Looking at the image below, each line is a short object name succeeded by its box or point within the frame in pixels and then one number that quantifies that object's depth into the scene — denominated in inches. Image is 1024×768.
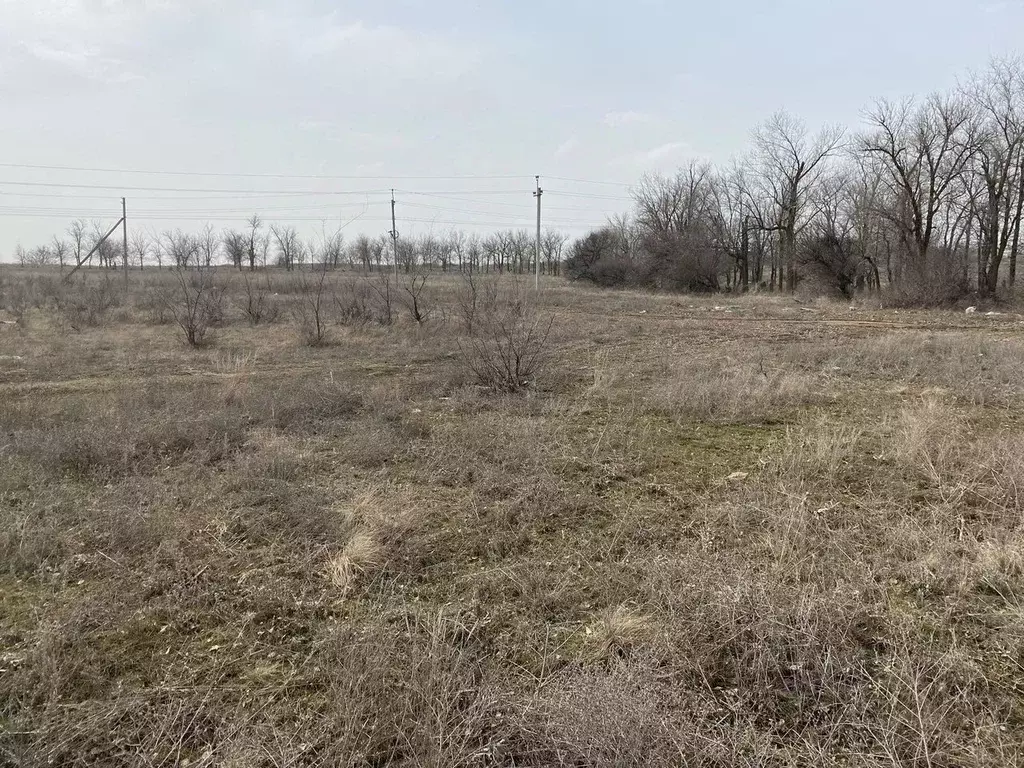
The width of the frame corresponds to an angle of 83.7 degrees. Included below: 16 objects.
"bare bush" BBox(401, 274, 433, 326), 679.7
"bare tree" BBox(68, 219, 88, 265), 2831.2
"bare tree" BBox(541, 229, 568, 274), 2952.8
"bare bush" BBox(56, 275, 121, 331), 708.7
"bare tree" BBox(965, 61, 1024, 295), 1014.4
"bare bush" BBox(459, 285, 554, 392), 356.8
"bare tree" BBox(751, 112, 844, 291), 1503.4
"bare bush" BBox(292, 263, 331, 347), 556.4
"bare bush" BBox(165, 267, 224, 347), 556.7
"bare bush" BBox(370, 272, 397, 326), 699.4
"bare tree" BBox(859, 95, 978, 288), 1063.0
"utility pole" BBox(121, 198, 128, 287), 1638.8
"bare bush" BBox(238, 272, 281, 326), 749.9
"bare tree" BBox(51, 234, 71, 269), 2846.2
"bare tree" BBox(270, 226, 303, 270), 2807.6
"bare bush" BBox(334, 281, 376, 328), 696.6
